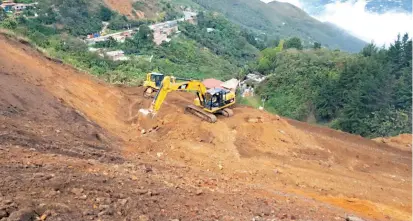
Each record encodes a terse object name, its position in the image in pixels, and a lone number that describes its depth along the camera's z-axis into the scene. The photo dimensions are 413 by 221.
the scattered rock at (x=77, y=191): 6.94
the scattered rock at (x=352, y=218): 9.32
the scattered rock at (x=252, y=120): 17.73
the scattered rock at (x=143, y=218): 6.74
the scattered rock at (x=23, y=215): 5.55
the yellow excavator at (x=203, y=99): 16.34
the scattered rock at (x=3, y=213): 5.59
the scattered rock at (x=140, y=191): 7.80
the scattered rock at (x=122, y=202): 7.00
